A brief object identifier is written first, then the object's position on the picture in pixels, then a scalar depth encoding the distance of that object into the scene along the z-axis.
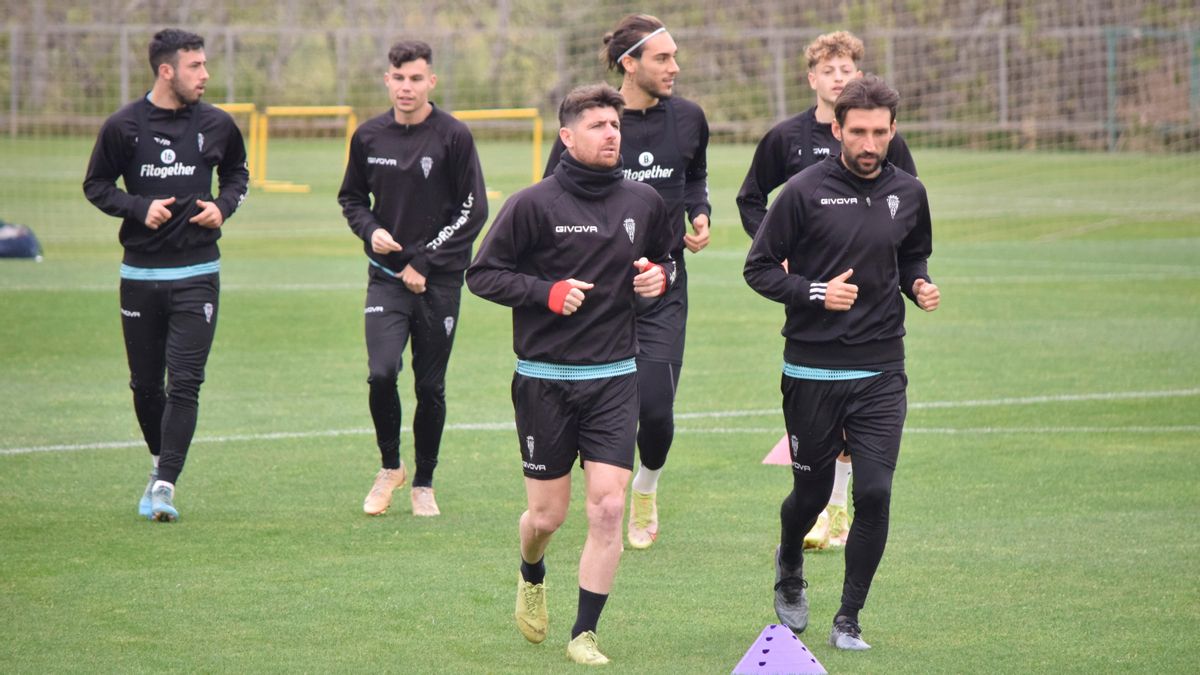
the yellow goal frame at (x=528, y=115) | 53.36
